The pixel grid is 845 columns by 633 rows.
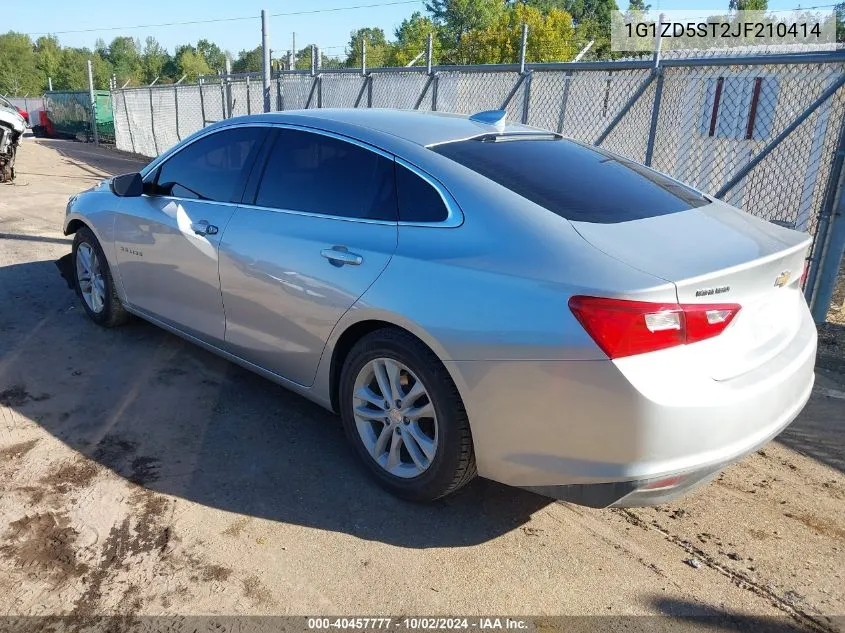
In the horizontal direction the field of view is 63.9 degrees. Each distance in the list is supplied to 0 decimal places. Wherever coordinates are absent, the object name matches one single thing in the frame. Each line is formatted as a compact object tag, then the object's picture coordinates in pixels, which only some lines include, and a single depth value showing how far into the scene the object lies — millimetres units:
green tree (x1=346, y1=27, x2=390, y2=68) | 81500
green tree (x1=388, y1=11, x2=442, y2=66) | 47438
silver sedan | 2322
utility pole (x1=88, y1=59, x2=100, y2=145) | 23753
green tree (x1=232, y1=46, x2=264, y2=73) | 91188
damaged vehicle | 12398
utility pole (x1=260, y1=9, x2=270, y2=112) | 9609
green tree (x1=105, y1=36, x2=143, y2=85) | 115725
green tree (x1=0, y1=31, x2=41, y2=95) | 94375
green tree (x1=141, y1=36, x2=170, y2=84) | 117200
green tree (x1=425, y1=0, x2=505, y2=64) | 60219
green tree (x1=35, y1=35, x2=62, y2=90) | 99019
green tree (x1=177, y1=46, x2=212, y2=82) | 108562
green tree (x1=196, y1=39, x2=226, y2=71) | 126875
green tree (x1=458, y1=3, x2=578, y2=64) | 42125
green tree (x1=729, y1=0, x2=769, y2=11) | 54031
